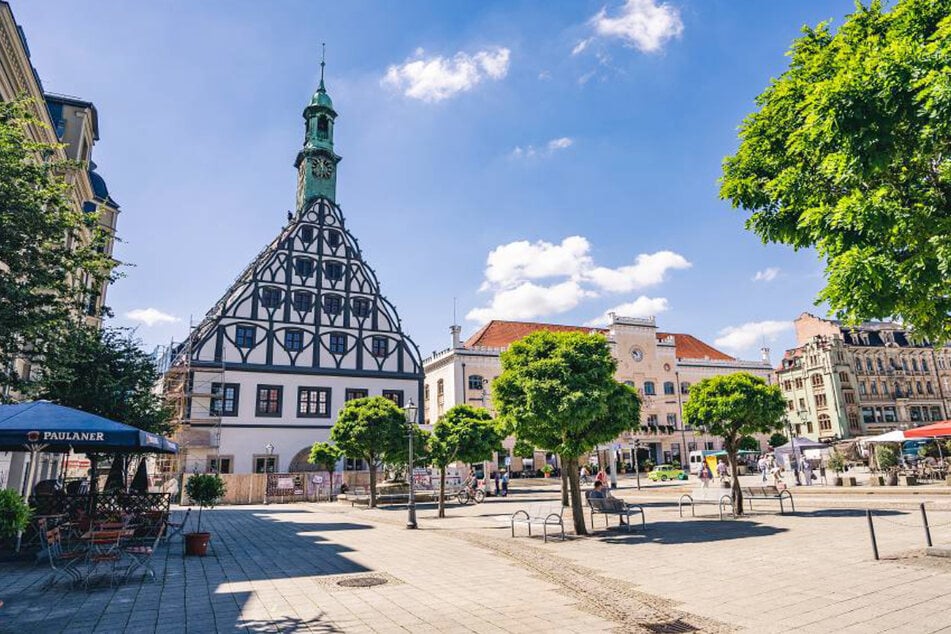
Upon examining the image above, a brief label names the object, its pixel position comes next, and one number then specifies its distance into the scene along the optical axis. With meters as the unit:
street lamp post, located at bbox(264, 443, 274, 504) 34.97
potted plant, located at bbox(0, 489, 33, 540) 8.88
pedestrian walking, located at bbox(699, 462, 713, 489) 35.84
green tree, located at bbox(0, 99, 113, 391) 9.86
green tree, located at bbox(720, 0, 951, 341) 6.70
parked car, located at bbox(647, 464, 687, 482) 46.75
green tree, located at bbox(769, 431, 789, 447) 55.72
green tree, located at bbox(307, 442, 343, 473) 31.69
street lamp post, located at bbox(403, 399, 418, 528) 18.41
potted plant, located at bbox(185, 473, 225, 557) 15.61
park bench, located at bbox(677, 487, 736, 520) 18.19
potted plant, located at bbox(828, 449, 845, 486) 33.56
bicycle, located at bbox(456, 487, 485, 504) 30.80
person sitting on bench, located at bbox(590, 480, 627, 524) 14.83
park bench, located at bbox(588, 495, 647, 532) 14.72
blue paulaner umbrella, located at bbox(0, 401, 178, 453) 10.19
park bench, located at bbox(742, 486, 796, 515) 18.07
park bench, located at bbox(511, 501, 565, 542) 14.35
